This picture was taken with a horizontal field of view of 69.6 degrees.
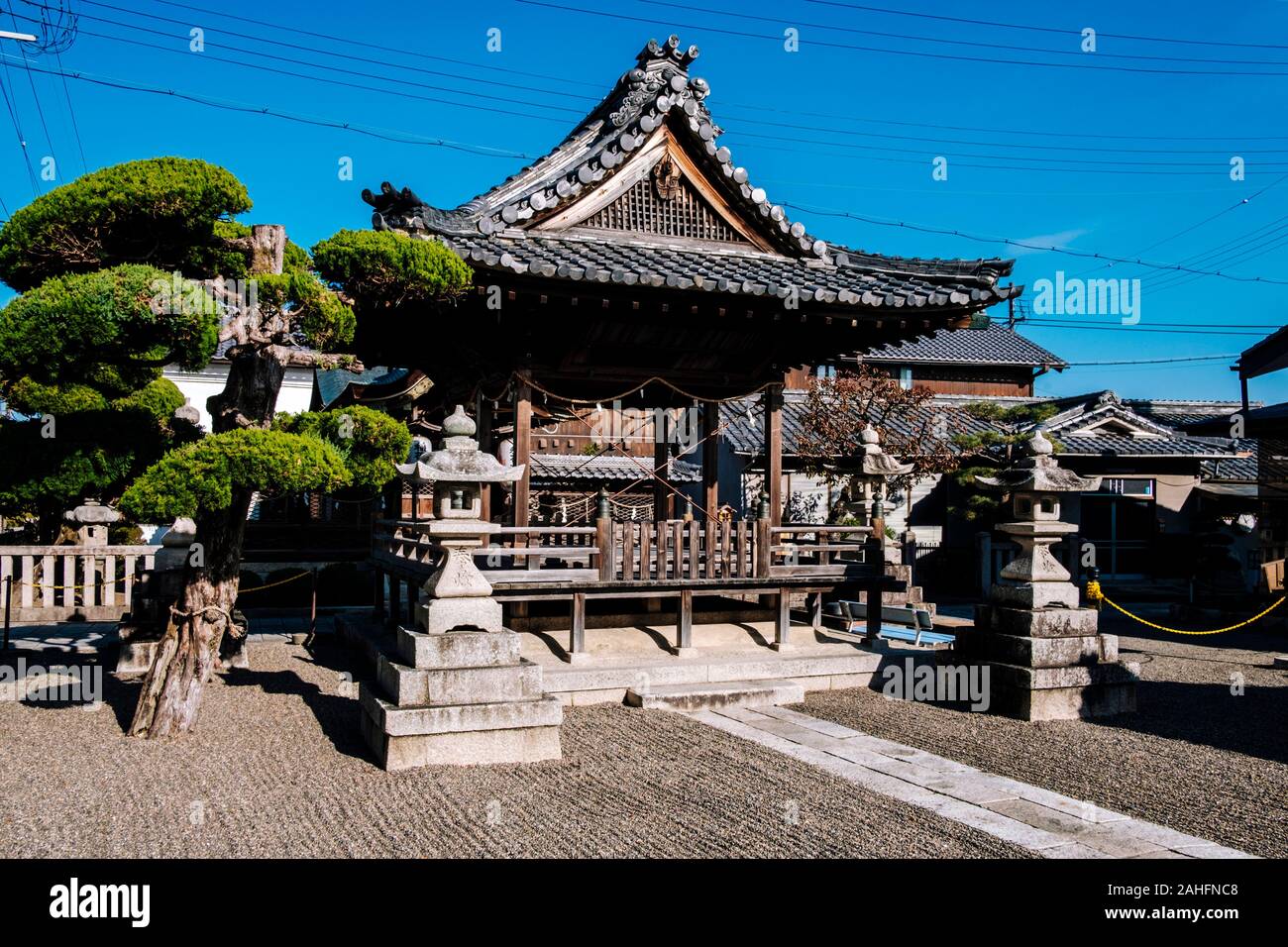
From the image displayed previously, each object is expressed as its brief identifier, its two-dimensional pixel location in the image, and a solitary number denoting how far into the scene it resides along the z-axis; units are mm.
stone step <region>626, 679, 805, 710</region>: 10258
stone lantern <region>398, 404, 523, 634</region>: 8078
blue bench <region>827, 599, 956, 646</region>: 13797
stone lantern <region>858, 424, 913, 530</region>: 17625
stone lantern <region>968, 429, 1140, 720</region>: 9883
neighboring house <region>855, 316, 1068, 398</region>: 34406
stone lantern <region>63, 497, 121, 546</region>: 17875
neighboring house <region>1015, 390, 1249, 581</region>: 25406
